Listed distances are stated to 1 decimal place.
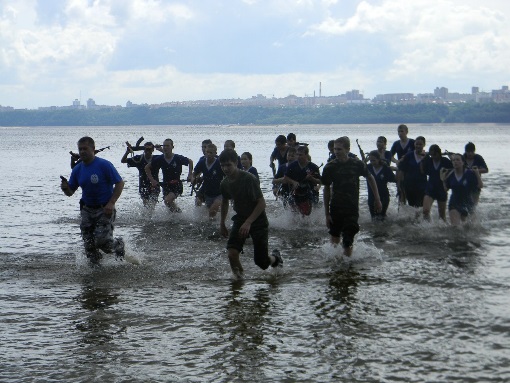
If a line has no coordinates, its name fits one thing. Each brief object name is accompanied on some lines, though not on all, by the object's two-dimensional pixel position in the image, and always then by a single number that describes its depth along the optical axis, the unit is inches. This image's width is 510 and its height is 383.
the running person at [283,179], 547.5
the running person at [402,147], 595.2
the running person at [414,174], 561.3
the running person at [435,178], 527.2
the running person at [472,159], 542.9
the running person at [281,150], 622.2
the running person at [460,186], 506.9
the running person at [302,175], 538.3
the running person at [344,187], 389.7
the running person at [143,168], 599.5
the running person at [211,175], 543.5
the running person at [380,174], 536.7
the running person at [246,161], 532.8
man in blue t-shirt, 365.4
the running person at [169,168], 588.7
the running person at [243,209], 335.6
